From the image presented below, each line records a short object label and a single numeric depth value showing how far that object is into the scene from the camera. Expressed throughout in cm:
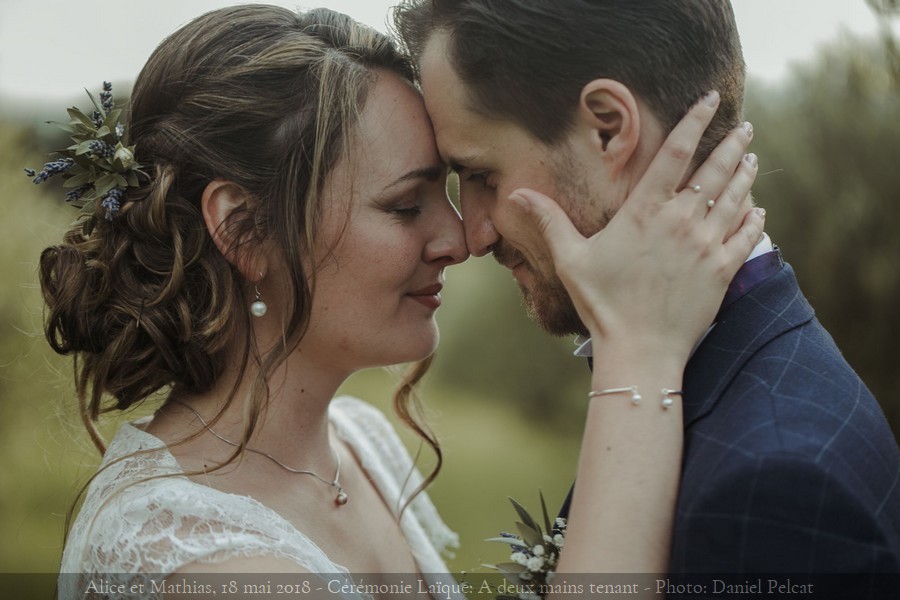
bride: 150
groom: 132
